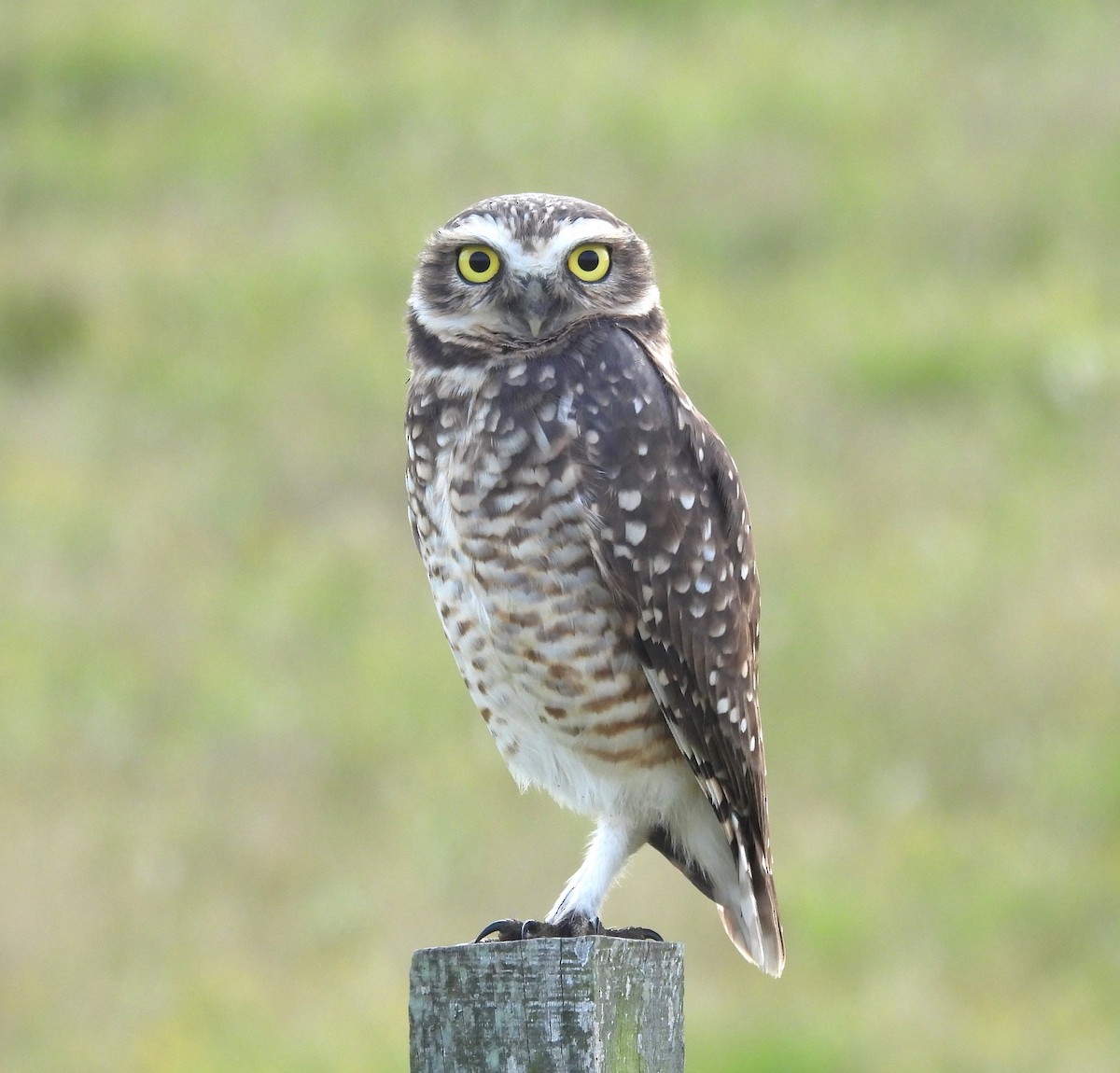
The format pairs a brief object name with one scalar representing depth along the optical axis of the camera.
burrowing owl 7.68
